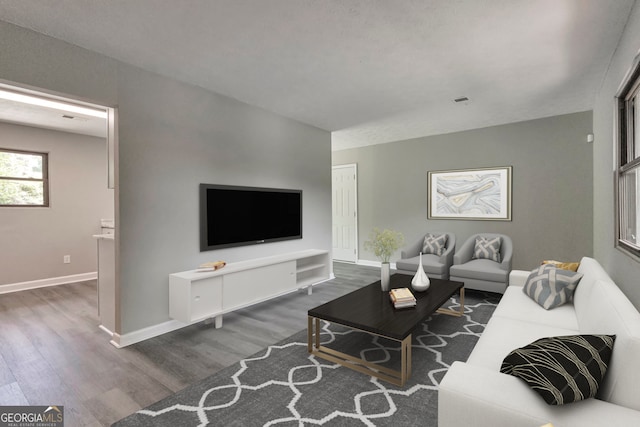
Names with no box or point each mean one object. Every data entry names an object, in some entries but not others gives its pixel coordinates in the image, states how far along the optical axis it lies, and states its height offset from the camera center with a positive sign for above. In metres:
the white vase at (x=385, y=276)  3.10 -0.65
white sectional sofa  1.11 -0.71
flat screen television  3.54 -0.05
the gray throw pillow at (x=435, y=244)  4.90 -0.53
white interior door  6.81 -0.05
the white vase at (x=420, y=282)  3.06 -0.70
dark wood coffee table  2.17 -0.82
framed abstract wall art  5.09 +0.28
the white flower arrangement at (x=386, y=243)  2.99 -0.31
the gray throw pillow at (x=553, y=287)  2.52 -0.63
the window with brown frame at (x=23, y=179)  4.65 +0.50
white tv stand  3.01 -0.81
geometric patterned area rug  1.79 -1.18
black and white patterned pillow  1.13 -0.61
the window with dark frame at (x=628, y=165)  2.20 +0.32
